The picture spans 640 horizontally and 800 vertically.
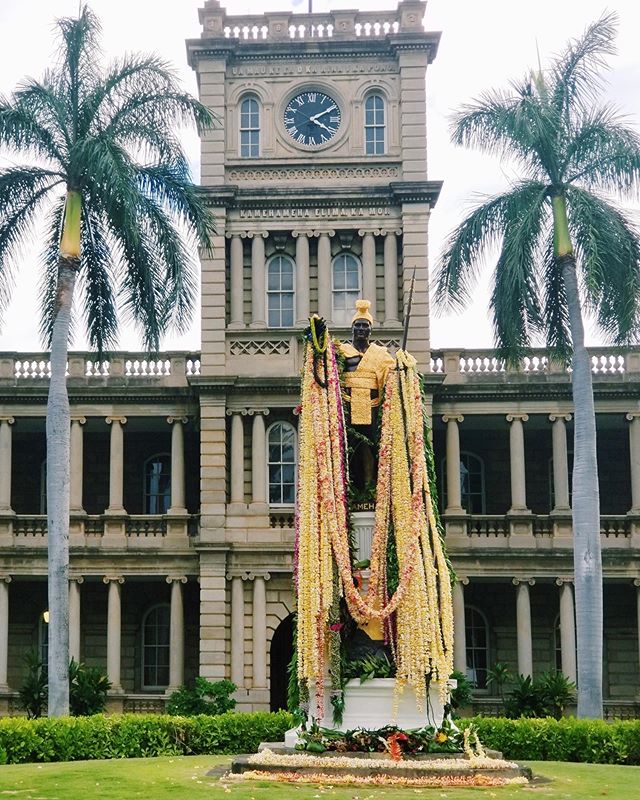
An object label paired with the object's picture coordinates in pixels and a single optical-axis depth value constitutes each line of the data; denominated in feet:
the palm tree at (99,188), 76.13
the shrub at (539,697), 97.71
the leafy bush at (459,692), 51.85
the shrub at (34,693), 98.22
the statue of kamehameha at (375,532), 50.16
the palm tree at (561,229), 79.05
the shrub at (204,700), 95.71
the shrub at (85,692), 97.91
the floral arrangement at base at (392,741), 48.44
